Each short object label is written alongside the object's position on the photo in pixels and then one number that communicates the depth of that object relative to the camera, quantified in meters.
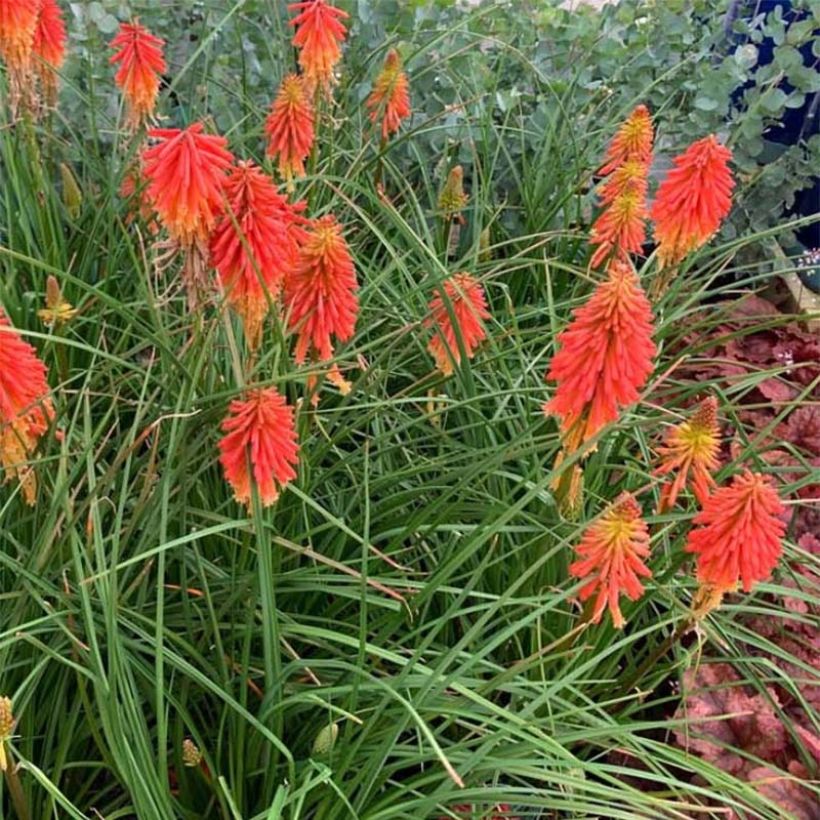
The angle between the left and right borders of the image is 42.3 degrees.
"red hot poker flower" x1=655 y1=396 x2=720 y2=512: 1.59
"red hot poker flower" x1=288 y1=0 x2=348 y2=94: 2.09
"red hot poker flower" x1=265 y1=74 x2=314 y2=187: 2.01
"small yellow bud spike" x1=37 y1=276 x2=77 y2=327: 1.92
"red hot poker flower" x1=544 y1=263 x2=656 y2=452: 1.46
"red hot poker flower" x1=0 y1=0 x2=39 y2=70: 1.90
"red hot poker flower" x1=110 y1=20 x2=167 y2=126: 1.99
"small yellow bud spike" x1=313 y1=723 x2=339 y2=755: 1.58
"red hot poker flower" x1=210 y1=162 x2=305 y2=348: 1.46
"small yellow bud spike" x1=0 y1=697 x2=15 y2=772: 1.38
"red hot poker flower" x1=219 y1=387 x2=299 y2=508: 1.44
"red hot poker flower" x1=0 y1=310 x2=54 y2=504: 1.47
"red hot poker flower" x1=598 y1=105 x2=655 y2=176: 2.13
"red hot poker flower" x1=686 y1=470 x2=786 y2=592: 1.51
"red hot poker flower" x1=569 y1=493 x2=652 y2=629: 1.51
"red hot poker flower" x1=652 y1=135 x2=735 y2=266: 1.83
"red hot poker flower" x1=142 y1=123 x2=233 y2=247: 1.38
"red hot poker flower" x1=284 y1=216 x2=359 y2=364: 1.62
